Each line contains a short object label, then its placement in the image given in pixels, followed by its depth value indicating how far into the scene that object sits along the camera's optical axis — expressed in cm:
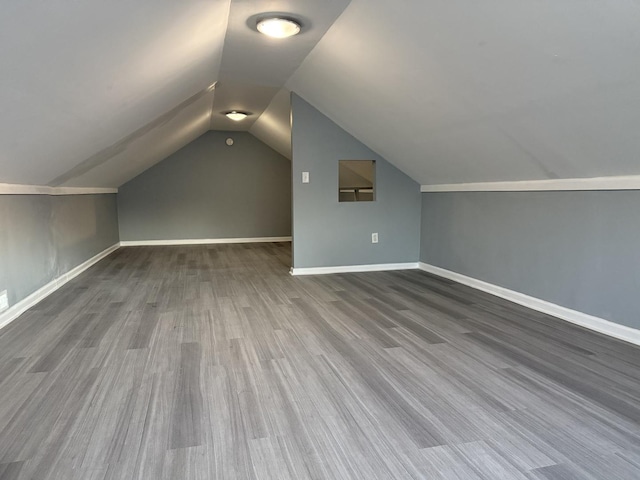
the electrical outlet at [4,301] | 280
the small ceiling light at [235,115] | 553
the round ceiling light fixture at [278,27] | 259
